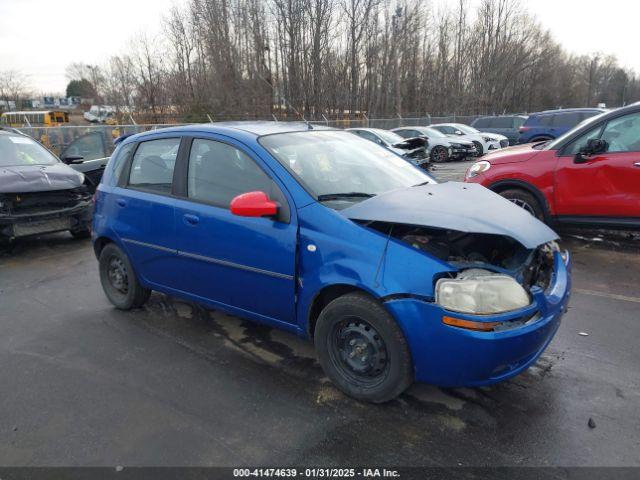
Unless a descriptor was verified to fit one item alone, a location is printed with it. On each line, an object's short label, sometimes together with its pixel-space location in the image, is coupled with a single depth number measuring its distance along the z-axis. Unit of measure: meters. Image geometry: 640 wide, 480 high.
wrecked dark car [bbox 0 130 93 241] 6.61
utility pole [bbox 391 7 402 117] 39.62
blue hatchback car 2.55
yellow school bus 39.84
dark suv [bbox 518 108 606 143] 16.28
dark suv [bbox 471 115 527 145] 22.68
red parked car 5.59
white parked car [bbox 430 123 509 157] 19.72
